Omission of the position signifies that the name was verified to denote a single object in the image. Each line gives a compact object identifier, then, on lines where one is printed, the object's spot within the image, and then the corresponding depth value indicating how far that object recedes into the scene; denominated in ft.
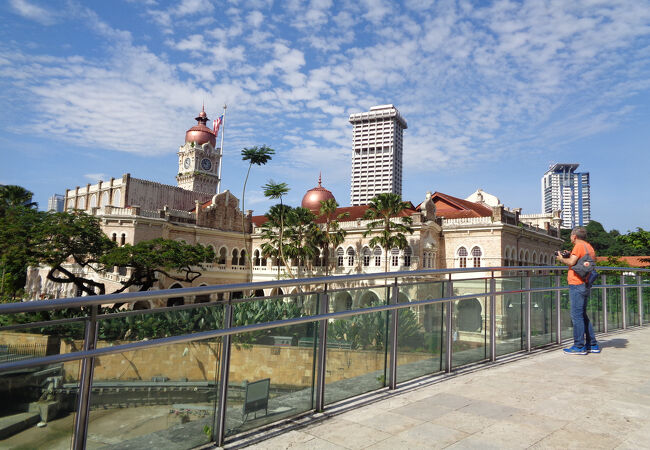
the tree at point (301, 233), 118.93
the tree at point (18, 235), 85.57
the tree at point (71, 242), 86.58
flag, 217.77
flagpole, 206.68
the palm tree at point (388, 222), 106.63
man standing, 23.02
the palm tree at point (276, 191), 124.16
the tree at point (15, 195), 140.26
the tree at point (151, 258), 94.17
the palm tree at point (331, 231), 120.57
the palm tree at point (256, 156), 136.05
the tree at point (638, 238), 104.72
